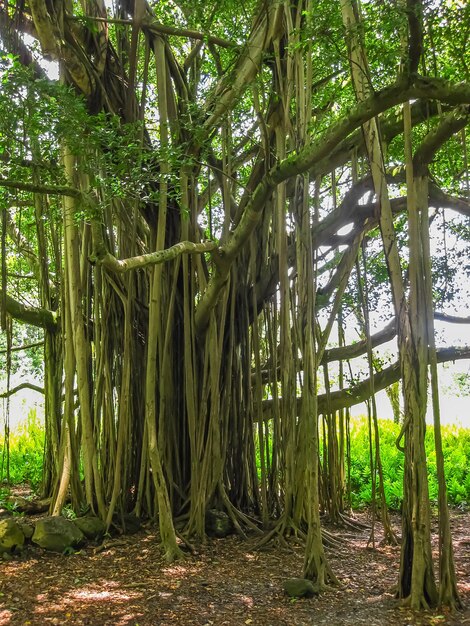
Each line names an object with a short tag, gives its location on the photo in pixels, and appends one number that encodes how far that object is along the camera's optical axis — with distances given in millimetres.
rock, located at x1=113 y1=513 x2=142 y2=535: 4133
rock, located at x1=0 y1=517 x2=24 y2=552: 3695
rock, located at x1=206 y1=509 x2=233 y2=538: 4121
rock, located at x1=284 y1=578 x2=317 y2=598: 2941
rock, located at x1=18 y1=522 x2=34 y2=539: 3861
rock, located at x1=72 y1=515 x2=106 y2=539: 3992
